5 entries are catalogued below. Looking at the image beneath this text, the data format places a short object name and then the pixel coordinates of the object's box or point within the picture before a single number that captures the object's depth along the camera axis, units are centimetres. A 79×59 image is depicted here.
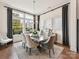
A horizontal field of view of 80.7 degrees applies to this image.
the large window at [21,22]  401
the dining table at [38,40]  221
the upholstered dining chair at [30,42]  223
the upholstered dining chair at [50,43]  207
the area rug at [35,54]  206
